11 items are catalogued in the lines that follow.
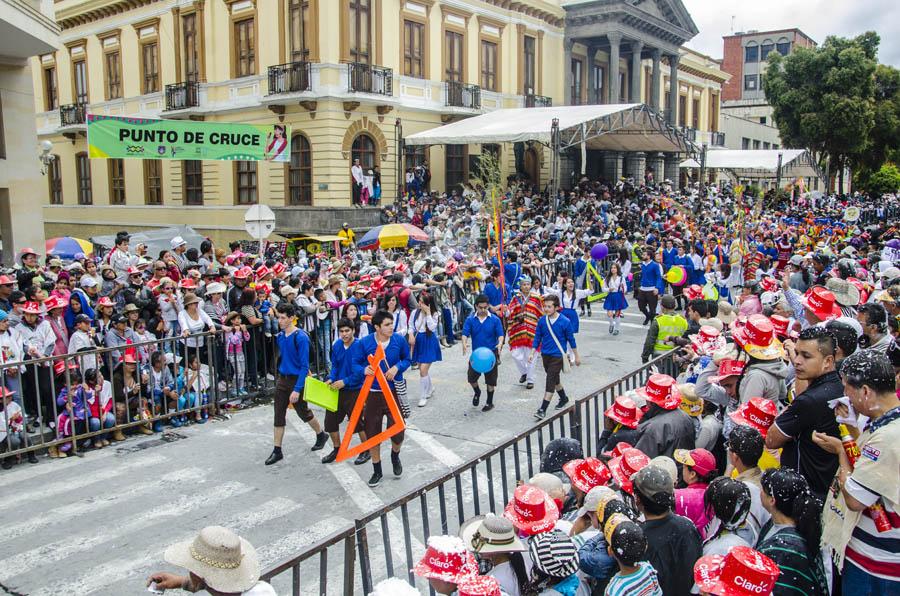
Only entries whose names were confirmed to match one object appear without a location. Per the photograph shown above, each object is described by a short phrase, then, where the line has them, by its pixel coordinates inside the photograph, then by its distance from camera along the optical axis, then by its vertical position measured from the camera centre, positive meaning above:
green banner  12.96 +1.41
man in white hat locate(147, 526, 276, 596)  3.25 -1.56
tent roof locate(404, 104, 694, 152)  23.19 +2.85
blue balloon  9.36 -1.87
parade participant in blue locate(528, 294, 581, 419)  9.48 -1.67
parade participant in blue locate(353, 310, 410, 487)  7.62 -1.65
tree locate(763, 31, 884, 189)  38.94 +6.09
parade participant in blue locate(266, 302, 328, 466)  8.00 -1.69
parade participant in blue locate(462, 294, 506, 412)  10.45 -1.64
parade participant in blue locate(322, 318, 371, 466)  7.89 -1.80
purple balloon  18.06 -1.01
